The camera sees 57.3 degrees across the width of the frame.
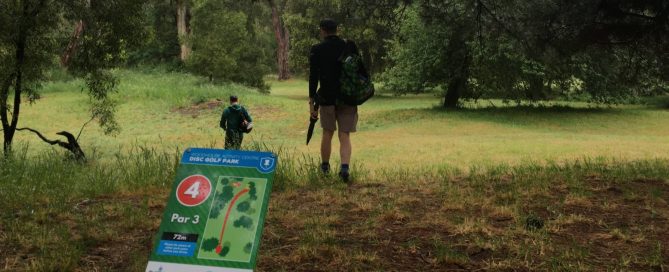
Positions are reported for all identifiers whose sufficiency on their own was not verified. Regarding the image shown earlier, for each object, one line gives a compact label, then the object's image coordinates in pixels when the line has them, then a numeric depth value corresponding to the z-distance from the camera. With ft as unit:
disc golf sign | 9.57
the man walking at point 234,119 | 43.24
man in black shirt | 22.74
